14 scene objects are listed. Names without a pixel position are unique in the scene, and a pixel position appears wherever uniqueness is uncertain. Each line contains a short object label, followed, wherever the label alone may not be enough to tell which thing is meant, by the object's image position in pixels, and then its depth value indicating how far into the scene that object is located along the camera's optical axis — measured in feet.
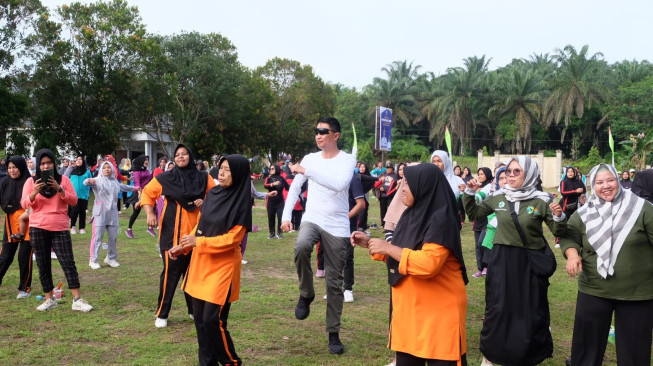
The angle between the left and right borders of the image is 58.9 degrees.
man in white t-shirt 17.28
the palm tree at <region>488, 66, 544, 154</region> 171.22
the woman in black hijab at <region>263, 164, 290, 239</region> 43.52
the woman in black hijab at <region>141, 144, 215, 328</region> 19.53
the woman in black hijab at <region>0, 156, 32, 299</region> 23.12
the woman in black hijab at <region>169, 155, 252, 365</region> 14.46
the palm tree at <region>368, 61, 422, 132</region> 200.23
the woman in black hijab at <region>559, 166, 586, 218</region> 40.50
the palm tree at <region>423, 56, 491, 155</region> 179.93
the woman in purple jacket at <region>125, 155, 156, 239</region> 44.47
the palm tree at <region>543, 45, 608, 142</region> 164.86
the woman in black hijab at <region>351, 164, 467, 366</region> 10.78
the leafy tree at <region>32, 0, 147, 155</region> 100.53
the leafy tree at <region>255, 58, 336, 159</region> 183.83
